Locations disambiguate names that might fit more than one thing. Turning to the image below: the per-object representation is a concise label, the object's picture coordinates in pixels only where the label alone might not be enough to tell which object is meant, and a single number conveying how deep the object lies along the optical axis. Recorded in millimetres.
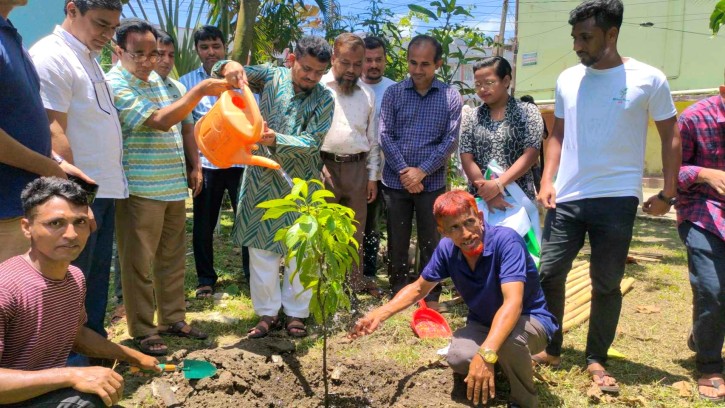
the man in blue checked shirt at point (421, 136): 4766
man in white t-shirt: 3391
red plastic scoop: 4332
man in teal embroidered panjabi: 4059
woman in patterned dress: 4336
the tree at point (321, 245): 2859
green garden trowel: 3297
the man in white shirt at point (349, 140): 4723
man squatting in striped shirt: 2172
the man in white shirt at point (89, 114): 3059
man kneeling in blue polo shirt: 2938
